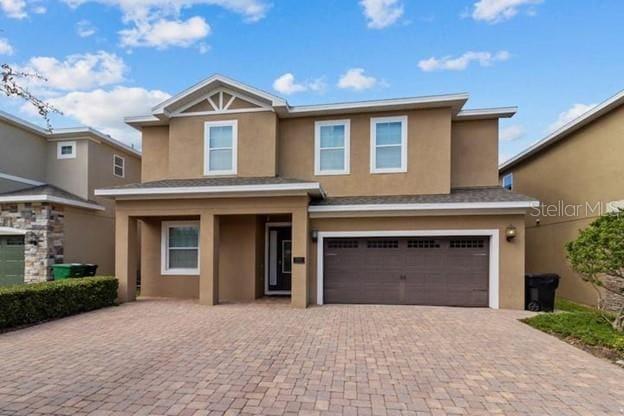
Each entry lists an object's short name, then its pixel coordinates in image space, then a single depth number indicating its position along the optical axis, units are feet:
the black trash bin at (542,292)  32.53
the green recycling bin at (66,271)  37.32
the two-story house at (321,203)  33.78
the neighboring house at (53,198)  40.91
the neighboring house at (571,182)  33.00
